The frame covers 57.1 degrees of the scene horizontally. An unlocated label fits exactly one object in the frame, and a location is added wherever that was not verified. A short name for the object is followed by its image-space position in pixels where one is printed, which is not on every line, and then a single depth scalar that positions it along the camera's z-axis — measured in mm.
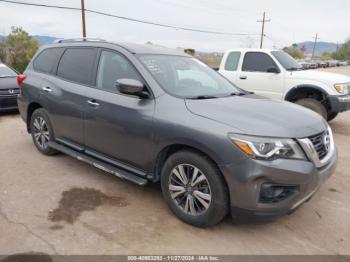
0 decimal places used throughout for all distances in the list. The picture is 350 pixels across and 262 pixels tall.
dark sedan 8102
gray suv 2768
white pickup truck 6832
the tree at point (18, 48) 25297
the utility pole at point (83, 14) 22141
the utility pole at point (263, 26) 52544
